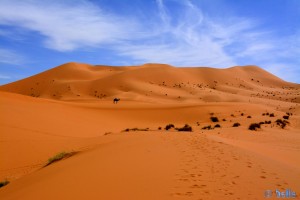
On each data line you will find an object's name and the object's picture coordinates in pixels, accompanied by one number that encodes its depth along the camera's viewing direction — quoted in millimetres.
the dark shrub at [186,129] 16906
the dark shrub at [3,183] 8779
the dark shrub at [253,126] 17703
